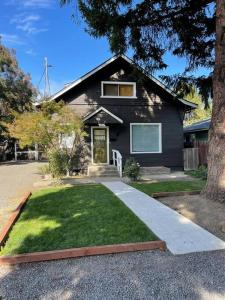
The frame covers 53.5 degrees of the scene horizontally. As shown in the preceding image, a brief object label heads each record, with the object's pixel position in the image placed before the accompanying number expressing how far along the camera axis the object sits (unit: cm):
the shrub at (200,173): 979
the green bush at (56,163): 944
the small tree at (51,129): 926
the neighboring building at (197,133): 1610
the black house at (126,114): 1176
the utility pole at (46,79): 2480
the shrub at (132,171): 912
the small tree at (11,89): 2109
